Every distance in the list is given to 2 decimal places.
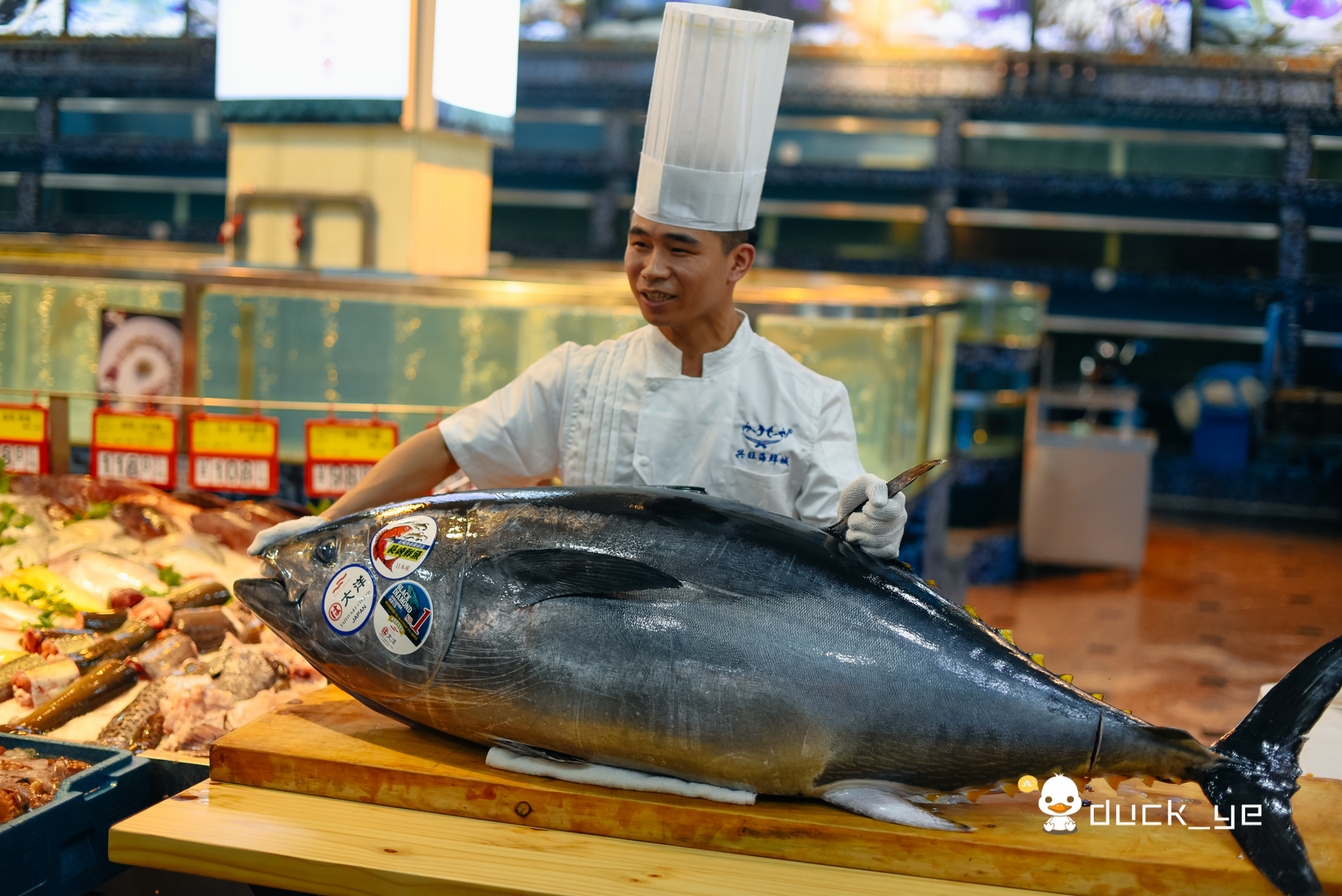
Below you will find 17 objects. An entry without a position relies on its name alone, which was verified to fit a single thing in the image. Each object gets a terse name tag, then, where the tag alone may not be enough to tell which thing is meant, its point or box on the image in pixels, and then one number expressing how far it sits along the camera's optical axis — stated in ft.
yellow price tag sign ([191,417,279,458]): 10.27
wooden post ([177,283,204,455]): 12.07
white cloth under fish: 4.84
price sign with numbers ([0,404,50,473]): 10.46
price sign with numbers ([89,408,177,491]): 10.36
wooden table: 4.46
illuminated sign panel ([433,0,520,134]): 13.70
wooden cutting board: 4.54
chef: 6.19
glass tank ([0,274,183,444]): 12.18
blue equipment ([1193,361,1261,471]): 33.12
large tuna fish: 4.74
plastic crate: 5.31
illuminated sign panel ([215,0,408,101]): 13.28
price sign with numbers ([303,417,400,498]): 10.19
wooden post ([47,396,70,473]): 10.65
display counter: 11.76
